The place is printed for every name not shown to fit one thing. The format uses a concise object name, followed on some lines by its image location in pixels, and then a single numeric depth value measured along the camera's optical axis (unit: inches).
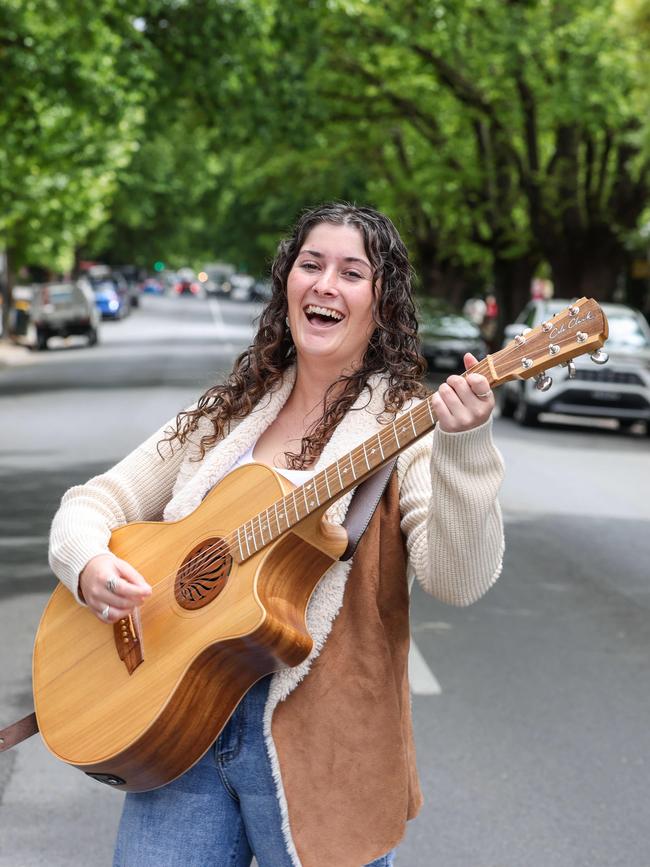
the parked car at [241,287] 4378.9
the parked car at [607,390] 722.2
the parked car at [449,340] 1089.4
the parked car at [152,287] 4883.4
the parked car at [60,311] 1485.0
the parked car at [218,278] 4589.1
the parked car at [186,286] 4808.1
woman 86.0
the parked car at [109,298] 2279.8
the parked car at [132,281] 2884.4
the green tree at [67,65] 745.0
